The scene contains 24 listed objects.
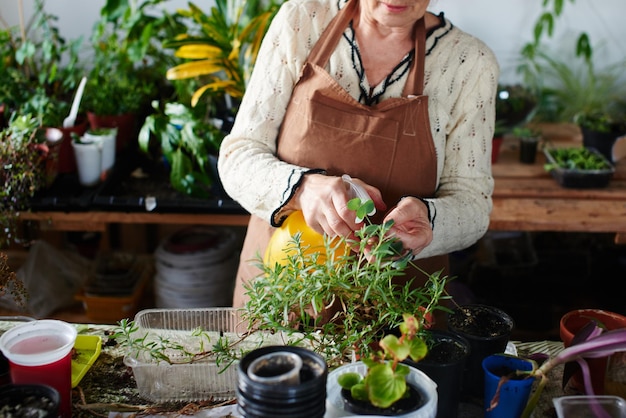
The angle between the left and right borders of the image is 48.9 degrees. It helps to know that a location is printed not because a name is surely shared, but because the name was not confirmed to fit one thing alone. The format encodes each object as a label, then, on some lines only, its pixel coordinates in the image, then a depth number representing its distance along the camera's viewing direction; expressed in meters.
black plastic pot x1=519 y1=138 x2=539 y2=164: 2.79
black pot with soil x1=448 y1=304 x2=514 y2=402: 1.21
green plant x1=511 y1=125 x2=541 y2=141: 2.82
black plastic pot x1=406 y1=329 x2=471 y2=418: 1.09
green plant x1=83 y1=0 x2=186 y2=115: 2.73
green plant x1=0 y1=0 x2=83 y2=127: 2.59
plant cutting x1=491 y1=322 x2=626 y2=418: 1.11
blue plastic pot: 1.11
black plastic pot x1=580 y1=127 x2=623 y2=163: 2.81
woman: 1.63
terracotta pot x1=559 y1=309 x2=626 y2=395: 1.20
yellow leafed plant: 2.58
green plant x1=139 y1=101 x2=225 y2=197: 2.47
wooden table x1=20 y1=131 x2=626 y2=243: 2.36
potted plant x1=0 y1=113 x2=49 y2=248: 2.12
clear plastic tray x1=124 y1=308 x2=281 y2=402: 1.22
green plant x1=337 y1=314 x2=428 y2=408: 0.98
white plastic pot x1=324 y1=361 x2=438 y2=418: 0.99
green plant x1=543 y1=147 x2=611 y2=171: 2.58
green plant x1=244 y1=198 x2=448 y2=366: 1.16
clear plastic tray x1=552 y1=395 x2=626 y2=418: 1.10
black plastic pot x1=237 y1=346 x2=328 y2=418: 0.92
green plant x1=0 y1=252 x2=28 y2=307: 1.32
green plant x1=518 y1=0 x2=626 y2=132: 3.12
